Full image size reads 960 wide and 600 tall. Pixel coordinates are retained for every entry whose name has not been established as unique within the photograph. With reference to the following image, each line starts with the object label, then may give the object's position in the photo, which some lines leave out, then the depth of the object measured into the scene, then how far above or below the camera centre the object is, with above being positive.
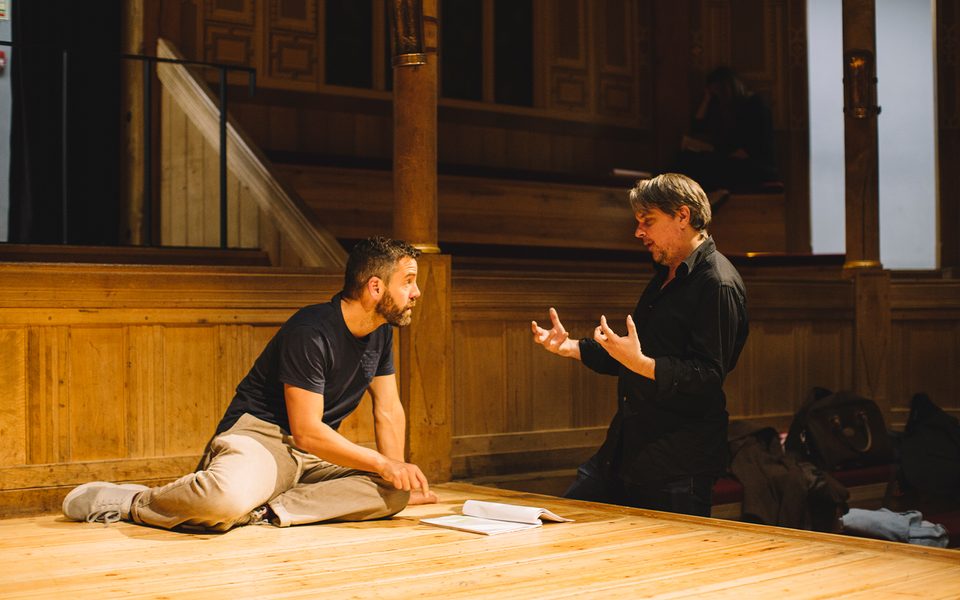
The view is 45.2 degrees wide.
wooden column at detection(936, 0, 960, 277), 8.55 +1.39
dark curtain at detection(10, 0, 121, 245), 6.70 +1.17
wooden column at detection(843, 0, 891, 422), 6.31 +0.60
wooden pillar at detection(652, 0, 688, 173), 8.89 +1.88
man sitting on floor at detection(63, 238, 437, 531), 3.59 -0.39
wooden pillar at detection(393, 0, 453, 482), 4.85 +0.18
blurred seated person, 8.16 +1.24
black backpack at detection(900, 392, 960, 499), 5.54 -0.66
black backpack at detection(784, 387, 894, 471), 5.54 -0.57
